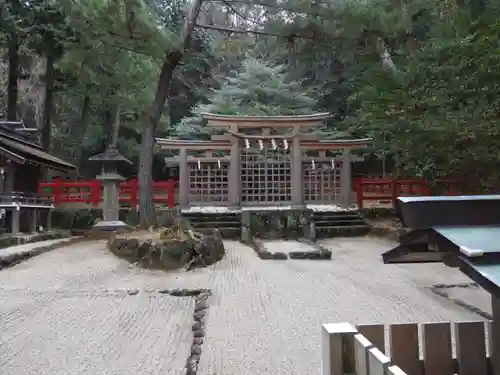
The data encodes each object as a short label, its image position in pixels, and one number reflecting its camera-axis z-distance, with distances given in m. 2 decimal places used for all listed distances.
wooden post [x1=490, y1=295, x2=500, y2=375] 2.44
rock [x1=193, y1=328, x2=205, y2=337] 4.62
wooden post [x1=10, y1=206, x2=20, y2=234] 11.31
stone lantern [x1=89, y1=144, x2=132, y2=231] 12.09
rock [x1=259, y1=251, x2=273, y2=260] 9.42
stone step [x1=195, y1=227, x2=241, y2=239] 13.30
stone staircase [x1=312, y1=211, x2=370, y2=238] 13.70
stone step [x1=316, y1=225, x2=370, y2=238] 13.66
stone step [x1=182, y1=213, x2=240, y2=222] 13.95
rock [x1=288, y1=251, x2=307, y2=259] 9.48
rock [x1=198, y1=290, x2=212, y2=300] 6.06
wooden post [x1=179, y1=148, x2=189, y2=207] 14.88
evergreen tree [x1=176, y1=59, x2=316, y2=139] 19.59
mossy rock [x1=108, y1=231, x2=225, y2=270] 8.13
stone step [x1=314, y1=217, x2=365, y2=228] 13.98
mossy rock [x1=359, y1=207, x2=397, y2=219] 15.09
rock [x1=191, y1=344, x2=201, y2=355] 4.15
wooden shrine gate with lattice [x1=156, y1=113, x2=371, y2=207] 14.71
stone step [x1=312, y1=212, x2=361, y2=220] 14.17
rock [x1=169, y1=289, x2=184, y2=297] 6.29
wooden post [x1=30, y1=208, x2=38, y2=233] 12.22
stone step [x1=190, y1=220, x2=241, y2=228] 13.62
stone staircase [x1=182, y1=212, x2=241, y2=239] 13.34
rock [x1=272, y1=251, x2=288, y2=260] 9.37
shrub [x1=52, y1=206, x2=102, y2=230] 14.32
